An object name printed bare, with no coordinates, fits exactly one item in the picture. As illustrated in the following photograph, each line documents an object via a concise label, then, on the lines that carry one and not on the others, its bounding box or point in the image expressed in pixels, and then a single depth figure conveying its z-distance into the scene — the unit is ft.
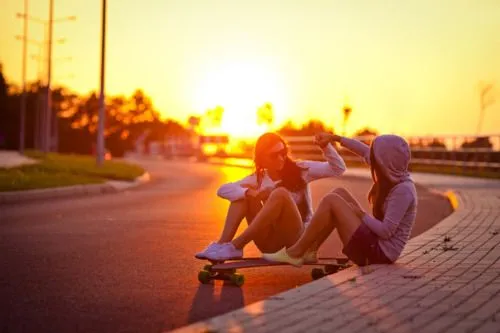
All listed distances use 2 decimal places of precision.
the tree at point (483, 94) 189.57
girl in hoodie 25.61
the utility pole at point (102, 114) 111.86
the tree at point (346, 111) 219.20
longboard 25.52
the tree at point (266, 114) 286.25
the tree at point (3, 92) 337.89
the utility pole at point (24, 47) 211.20
